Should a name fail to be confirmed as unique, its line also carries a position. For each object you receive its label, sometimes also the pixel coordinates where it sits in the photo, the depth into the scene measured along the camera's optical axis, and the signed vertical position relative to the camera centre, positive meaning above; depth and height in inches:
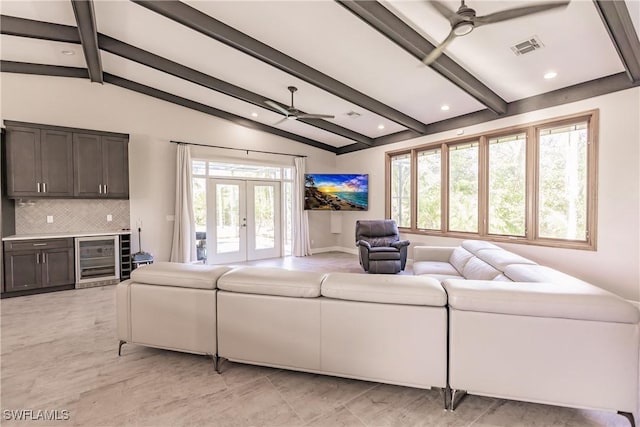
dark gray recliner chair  211.5 -28.1
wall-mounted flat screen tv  297.9 +15.9
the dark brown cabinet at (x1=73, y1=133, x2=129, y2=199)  194.9 +29.5
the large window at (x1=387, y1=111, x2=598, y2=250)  165.0 +15.6
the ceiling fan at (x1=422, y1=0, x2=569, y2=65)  89.6 +61.4
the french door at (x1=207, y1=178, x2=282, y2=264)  263.6 -10.4
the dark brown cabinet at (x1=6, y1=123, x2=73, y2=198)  176.2 +29.0
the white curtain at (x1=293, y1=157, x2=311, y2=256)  304.5 +0.9
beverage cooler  190.5 -32.2
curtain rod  246.6 +54.8
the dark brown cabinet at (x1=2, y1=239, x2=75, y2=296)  171.3 -32.1
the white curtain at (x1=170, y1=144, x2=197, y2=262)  240.7 -2.8
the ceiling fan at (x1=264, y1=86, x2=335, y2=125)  194.4 +63.2
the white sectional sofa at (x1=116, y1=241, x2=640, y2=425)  65.6 -30.2
